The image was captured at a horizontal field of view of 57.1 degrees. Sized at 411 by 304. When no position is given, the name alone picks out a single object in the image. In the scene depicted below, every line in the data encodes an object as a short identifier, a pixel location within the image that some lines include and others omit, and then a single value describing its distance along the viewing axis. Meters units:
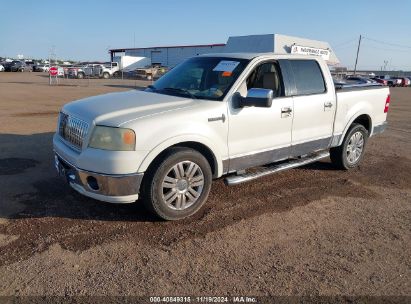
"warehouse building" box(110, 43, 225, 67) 65.35
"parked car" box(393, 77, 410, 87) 55.44
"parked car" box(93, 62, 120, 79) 51.53
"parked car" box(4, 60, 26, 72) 58.18
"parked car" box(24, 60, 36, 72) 62.09
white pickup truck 3.84
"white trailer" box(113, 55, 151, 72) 63.56
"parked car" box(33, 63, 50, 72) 65.06
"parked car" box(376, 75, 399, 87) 54.09
